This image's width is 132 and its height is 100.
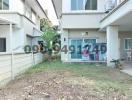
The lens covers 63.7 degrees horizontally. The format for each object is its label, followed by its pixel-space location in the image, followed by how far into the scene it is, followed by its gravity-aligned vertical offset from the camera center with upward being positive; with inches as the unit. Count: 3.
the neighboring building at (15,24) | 316.4 +76.1
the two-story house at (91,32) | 301.9 +56.5
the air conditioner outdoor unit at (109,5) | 319.0 +134.8
